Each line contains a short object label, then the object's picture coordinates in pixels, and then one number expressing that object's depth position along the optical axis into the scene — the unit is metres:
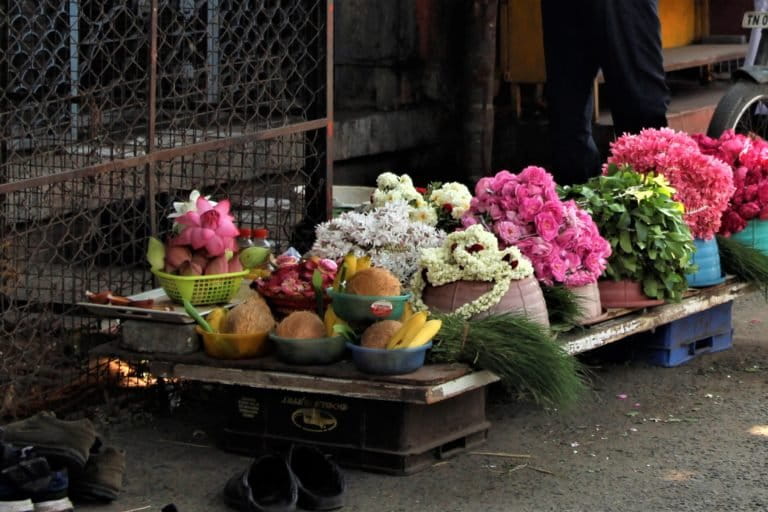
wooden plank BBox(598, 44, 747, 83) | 17.83
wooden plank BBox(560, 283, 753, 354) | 8.99
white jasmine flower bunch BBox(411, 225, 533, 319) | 8.40
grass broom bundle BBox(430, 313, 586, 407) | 7.90
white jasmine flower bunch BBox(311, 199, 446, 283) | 9.13
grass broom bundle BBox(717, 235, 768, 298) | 10.72
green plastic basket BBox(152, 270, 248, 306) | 8.57
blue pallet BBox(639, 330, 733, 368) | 10.42
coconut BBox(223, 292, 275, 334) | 8.08
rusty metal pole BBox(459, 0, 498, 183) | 15.06
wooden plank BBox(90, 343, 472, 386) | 7.67
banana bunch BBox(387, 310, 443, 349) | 7.74
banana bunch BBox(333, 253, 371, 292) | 8.31
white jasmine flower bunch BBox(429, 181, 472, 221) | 9.90
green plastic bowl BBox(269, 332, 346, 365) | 7.86
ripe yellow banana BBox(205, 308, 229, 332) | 8.28
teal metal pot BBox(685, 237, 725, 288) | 10.26
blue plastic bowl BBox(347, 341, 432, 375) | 7.66
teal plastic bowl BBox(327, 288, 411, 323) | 7.90
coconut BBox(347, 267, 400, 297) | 8.01
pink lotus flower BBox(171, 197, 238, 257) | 8.60
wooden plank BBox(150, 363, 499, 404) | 7.60
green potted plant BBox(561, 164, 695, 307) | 9.63
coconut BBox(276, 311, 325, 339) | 7.97
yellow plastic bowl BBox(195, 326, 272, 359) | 8.01
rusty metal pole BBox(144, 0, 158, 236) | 8.99
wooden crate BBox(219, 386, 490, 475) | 7.93
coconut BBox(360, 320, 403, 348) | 7.79
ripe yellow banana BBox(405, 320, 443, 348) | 7.73
